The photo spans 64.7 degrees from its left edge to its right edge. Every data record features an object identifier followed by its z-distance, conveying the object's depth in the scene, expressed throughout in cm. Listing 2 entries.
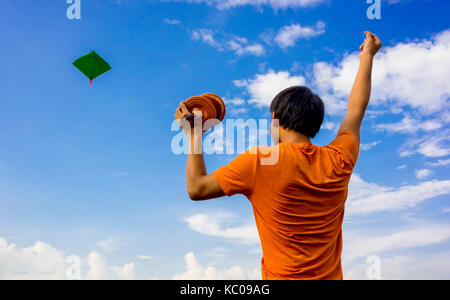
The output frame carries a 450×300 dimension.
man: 221
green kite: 514
